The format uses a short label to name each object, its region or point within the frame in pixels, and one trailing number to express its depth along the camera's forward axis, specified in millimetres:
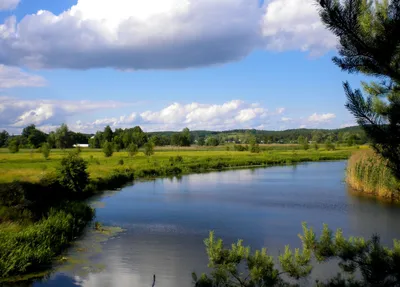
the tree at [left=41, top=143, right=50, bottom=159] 45562
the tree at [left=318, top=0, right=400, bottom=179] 4355
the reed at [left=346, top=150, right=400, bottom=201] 23411
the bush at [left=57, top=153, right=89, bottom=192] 22734
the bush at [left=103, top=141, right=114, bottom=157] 51656
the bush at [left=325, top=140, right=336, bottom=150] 82312
